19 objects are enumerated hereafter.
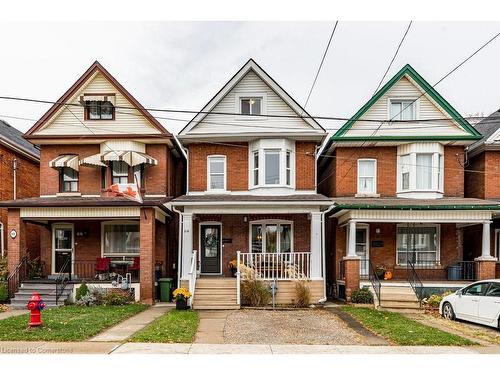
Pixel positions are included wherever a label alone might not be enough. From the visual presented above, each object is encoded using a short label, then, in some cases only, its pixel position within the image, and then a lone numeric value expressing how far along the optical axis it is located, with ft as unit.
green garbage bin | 59.06
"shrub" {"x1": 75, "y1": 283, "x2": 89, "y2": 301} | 54.24
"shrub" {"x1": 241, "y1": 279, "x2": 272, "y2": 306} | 53.57
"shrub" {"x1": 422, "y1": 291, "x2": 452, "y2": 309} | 53.50
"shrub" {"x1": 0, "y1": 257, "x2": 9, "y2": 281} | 57.84
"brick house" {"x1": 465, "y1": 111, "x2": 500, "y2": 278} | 65.62
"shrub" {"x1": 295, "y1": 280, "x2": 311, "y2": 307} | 53.98
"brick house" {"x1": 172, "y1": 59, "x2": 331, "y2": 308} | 62.90
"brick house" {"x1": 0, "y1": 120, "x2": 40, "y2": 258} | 69.15
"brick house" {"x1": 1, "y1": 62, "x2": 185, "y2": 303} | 63.82
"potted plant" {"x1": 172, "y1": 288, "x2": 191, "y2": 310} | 51.29
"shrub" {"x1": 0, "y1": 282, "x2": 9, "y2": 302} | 54.80
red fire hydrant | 37.08
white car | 40.93
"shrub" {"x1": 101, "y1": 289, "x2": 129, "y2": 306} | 53.93
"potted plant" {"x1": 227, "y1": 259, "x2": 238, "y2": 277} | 61.31
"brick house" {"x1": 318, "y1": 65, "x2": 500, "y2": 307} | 64.18
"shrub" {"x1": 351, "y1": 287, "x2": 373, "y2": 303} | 55.62
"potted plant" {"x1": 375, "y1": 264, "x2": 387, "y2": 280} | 63.21
